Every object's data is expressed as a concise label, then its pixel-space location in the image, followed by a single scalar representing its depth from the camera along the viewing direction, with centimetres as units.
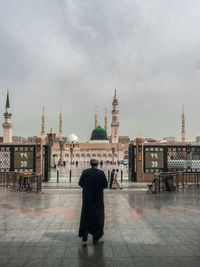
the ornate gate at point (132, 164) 1821
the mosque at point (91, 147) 8600
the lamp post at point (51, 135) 2595
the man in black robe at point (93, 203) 514
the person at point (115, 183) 1398
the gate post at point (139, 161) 1761
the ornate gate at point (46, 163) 1769
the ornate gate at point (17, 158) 1715
